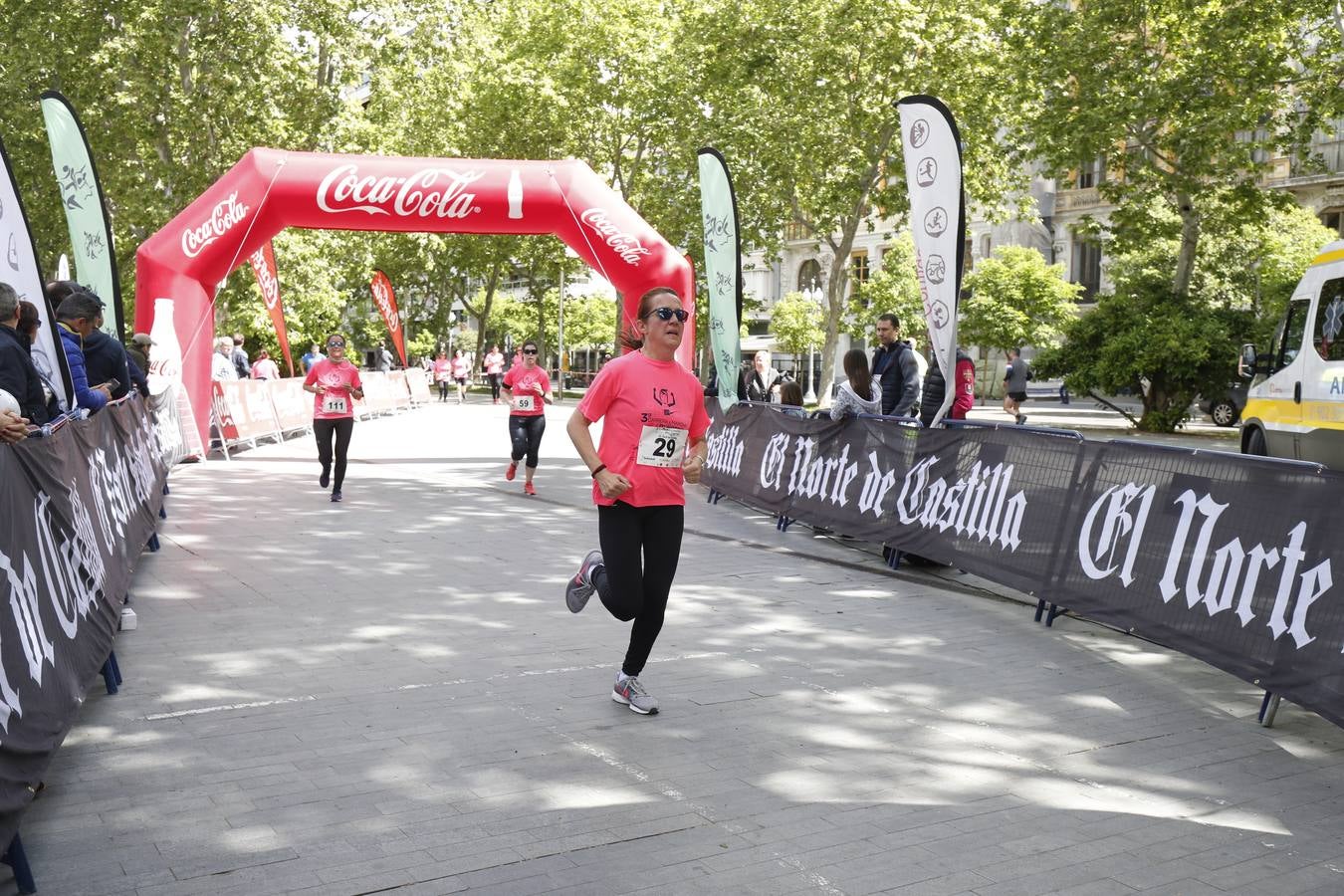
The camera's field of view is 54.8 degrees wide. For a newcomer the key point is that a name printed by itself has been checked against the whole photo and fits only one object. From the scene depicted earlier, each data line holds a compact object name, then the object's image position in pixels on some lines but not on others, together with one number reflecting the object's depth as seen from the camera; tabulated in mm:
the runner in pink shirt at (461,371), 46331
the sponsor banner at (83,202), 13227
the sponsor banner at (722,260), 15922
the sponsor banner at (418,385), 38678
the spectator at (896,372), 11320
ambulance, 14288
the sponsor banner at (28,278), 7650
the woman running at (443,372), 42062
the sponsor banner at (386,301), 39312
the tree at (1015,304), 45094
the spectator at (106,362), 10508
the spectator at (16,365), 6836
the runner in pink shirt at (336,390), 13539
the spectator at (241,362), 28047
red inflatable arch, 16656
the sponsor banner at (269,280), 23469
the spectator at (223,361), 23734
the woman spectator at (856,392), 11039
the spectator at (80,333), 8492
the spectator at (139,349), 14241
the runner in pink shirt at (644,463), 5734
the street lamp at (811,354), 57725
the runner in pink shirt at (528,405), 14602
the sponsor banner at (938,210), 10742
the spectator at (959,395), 11219
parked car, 27609
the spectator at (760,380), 20781
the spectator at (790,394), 14523
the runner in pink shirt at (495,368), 40938
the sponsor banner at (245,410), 20469
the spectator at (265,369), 30000
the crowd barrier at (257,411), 20344
